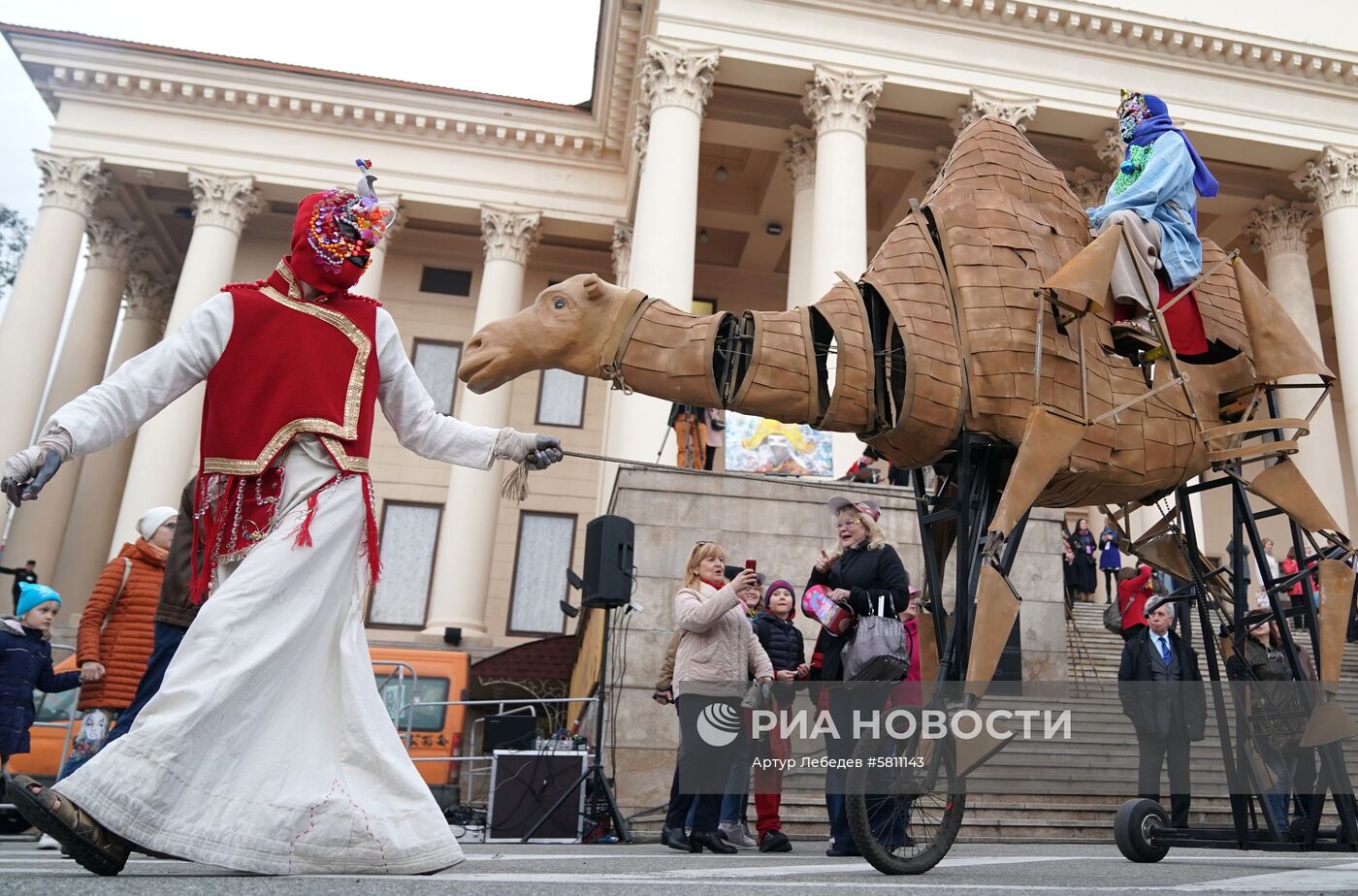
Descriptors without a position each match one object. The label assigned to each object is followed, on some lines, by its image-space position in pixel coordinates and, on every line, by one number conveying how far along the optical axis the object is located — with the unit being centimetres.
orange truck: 1180
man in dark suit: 646
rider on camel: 489
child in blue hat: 764
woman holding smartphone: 679
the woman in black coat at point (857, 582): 654
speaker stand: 788
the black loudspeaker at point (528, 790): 878
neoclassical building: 2123
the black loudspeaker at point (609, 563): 877
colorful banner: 1678
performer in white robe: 303
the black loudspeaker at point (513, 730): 1319
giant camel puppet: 434
